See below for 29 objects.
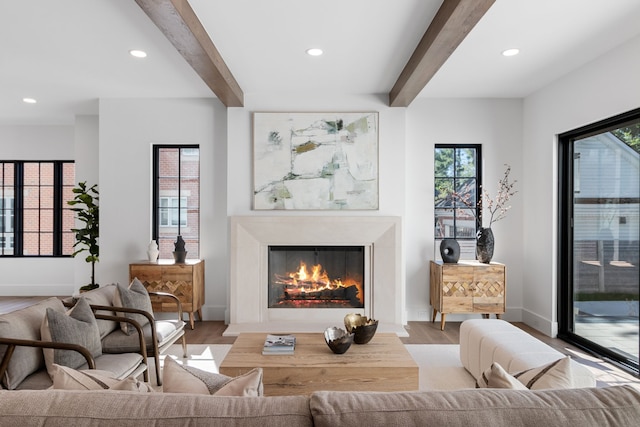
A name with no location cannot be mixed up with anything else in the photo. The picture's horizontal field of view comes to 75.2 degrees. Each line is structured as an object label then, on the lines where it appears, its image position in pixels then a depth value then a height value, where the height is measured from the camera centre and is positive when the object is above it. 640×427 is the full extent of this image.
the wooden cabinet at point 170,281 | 4.47 -0.72
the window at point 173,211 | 5.02 +0.04
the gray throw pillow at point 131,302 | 2.96 -0.64
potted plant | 5.13 -0.17
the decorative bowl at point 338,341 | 2.67 -0.82
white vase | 4.67 -0.43
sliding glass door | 3.40 -0.20
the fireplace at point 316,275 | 4.73 -0.70
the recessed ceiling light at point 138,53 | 3.47 +1.36
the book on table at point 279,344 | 2.74 -0.89
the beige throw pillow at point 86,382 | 1.21 -0.50
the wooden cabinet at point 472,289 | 4.43 -0.79
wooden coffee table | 2.50 -0.95
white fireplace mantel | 4.60 -0.36
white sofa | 2.40 -0.85
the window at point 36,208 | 6.48 +0.09
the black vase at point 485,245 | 4.57 -0.33
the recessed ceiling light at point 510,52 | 3.45 +1.37
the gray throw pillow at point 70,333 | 2.17 -0.65
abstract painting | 4.67 +0.60
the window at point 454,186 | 4.98 +0.35
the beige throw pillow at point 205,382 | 1.20 -0.50
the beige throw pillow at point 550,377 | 1.36 -0.54
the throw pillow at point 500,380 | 1.27 -0.51
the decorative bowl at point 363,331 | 2.88 -0.81
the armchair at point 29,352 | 1.99 -0.69
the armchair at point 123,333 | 2.76 -0.83
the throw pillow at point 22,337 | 2.00 -0.65
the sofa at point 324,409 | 1.00 -0.48
